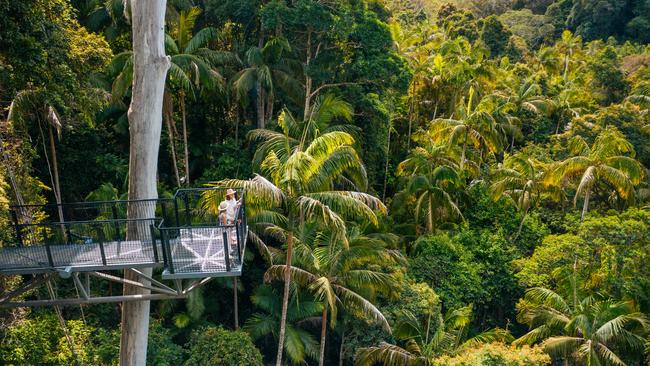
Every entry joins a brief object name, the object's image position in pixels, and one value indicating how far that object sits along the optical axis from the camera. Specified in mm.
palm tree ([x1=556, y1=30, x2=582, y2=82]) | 44125
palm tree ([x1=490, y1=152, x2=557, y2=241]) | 23078
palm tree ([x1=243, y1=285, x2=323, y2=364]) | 17250
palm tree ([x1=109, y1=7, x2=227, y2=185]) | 17286
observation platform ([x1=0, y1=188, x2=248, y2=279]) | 8922
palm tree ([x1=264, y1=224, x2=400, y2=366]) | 15641
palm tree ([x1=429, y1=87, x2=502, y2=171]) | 23809
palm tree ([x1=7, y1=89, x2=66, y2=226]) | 14298
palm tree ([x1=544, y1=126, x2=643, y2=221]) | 20500
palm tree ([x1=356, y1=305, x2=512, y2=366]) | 16469
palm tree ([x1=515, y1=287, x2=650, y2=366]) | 15852
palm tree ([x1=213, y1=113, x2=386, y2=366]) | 13149
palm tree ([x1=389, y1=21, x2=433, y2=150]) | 27172
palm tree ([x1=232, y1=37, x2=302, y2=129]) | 19500
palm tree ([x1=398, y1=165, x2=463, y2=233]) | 22031
